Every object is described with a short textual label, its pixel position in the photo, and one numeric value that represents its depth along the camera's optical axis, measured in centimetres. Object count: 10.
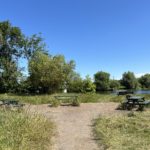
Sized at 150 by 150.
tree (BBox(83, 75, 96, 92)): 2053
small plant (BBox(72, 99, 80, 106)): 929
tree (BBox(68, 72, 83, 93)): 1855
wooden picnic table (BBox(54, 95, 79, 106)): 1001
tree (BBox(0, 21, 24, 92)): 1927
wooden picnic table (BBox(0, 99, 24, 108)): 749
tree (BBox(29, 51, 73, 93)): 1573
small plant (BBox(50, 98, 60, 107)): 910
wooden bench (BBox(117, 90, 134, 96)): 1268
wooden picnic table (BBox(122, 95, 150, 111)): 829
